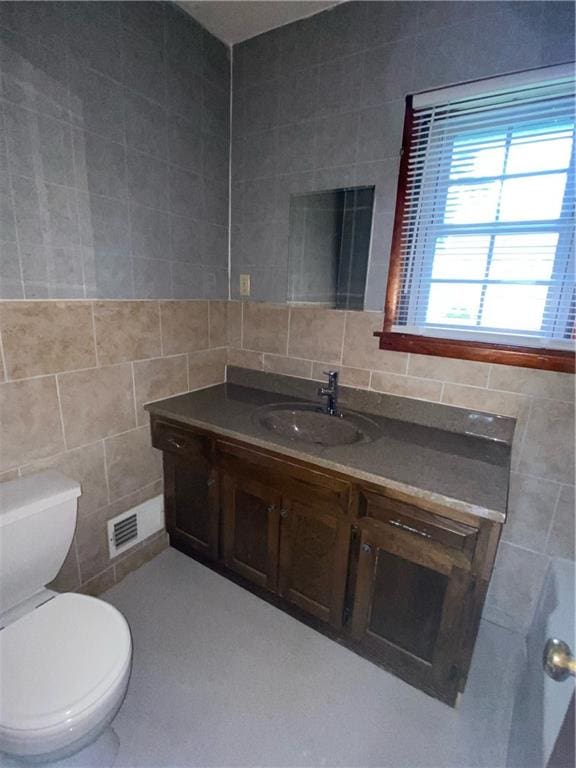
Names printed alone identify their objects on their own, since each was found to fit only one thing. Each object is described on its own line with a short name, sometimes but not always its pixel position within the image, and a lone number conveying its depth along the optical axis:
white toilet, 0.85
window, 1.21
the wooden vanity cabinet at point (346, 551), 1.10
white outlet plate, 1.91
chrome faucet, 1.65
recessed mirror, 1.59
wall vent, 1.63
